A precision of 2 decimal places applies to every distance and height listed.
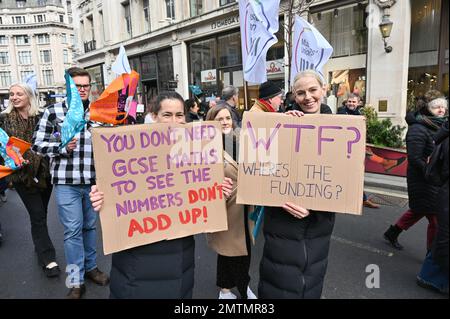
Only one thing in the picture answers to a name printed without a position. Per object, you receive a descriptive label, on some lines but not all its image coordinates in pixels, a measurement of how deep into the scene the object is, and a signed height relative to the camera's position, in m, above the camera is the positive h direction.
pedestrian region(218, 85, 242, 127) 4.92 +0.20
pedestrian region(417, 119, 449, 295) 1.29 -0.48
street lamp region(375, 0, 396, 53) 8.84 +2.18
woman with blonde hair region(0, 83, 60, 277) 3.21 -0.58
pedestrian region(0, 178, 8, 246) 4.53 -1.00
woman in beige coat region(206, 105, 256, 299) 2.44 -1.01
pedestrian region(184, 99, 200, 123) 6.50 -0.03
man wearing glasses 2.74 -0.48
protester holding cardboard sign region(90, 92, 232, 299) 1.82 -0.89
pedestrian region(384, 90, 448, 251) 3.25 -0.48
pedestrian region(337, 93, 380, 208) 5.32 -0.09
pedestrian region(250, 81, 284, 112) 3.50 +0.14
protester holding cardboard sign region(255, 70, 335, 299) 1.81 -0.80
